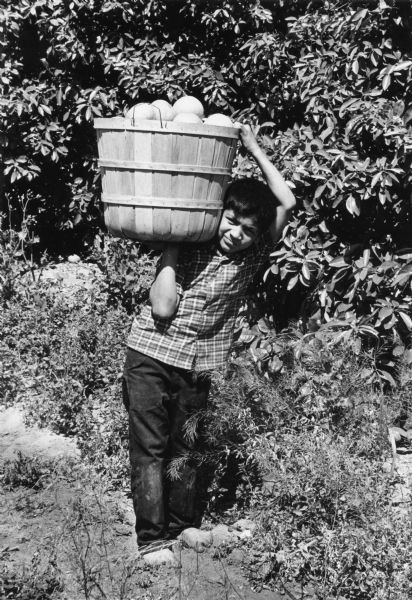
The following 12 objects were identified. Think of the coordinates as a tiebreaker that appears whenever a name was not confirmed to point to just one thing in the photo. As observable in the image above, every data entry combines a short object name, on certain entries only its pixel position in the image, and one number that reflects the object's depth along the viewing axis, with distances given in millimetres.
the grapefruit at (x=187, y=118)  2619
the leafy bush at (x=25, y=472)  3447
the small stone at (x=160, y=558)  2848
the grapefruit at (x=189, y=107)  2727
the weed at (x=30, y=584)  2617
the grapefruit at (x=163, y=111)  2627
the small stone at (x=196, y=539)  2963
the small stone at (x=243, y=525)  3143
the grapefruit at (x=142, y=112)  2562
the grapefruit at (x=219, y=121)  2670
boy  2781
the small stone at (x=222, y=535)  3057
